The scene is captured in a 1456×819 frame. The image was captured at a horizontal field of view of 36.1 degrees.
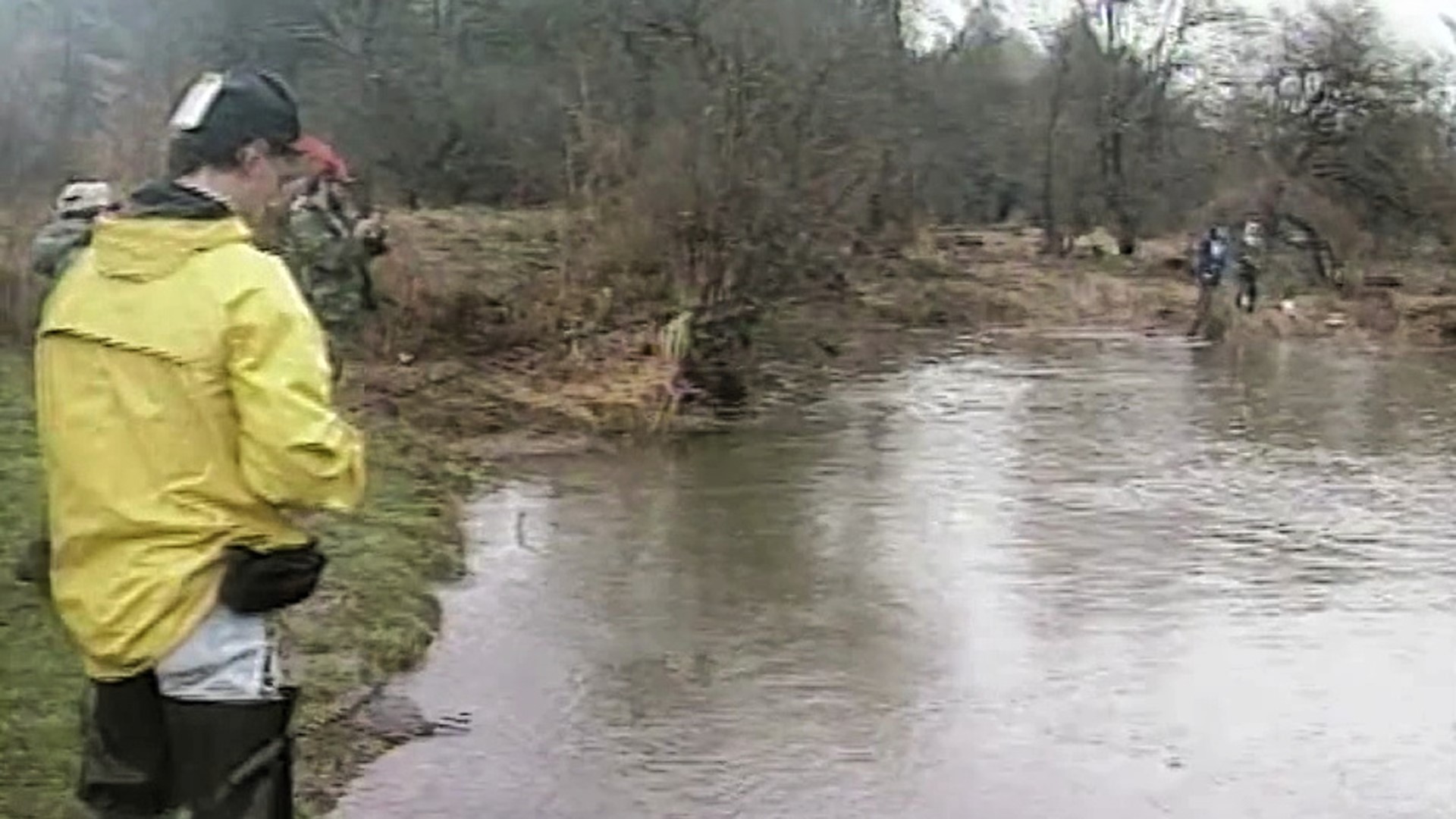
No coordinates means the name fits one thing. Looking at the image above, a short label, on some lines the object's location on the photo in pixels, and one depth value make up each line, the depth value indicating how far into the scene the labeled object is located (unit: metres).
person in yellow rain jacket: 3.77
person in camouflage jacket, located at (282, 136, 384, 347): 14.83
